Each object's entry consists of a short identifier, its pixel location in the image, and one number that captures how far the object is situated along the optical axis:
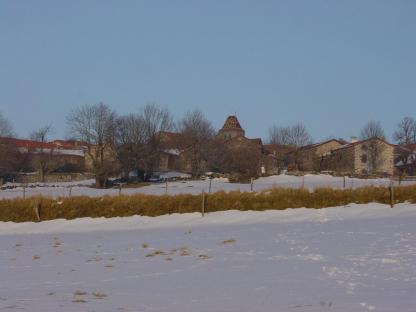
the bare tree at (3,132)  100.05
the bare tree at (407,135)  118.88
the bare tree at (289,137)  122.44
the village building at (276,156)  93.88
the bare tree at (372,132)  115.91
